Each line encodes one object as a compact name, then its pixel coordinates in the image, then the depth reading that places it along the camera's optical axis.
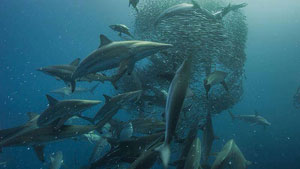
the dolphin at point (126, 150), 3.43
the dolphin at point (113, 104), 3.98
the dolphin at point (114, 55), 2.92
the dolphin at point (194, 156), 3.13
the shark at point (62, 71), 3.82
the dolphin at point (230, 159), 3.54
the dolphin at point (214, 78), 4.44
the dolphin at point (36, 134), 3.50
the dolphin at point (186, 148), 3.63
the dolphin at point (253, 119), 12.58
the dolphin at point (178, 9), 5.18
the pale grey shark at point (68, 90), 10.57
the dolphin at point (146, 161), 2.83
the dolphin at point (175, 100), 1.36
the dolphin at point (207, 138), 3.59
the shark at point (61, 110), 3.70
